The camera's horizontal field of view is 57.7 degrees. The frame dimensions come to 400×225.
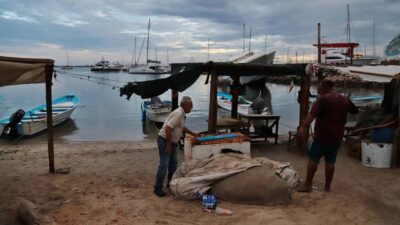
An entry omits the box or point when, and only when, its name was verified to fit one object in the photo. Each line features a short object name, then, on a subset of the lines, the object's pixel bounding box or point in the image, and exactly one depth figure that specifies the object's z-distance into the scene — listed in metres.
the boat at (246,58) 14.03
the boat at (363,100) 18.26
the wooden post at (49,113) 6.71
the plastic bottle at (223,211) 4.94
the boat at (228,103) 20.81
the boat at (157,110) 18.07
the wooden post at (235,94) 10.80
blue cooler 7.96
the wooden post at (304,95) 9.37
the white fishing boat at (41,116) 15.09
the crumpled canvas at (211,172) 5.54
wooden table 10.22
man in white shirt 5.56
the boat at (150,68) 88.78
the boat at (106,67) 119.56
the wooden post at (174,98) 10.65
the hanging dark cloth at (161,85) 8.20
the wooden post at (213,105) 8.55
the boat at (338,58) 49.00
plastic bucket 7.74
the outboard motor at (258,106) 12.95
